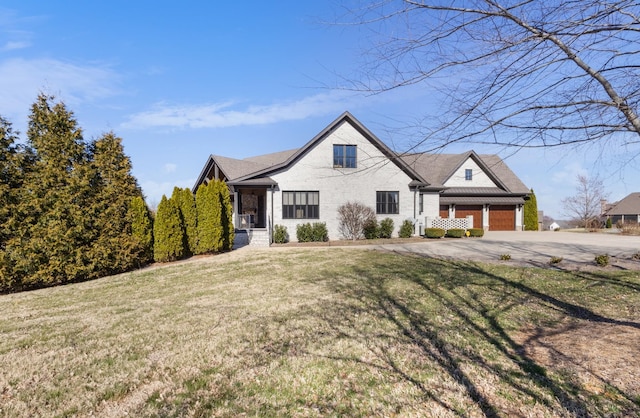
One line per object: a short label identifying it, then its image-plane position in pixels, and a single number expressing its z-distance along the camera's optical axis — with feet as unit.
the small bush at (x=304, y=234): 60.59
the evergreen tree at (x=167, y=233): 40.19
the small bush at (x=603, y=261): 32.07
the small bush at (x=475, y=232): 69.31
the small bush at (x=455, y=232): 68.59
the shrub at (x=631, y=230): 75.86
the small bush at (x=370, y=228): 62.39
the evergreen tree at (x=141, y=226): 38.06
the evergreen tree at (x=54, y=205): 30.66
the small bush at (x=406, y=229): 65.77
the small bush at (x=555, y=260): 33.35
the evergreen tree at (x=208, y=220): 44.62
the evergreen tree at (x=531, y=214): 91.20
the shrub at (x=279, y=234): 59.00
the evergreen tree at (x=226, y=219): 47.37
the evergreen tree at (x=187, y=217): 43.73
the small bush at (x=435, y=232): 67.00
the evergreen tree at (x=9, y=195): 29.27
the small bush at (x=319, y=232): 60.90
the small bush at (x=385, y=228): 63.77
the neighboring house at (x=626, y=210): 157.07
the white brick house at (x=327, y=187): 61.36
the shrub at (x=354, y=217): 61.98
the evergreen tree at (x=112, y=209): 34.50
